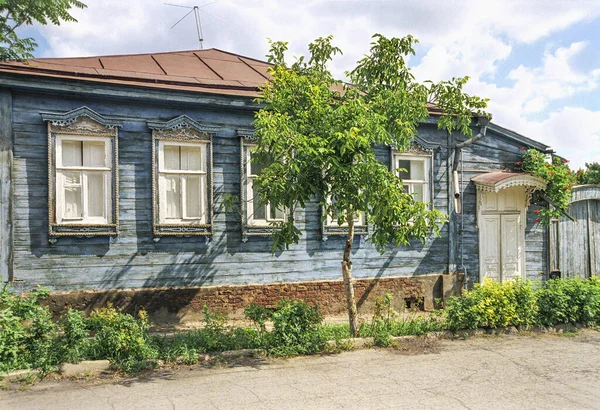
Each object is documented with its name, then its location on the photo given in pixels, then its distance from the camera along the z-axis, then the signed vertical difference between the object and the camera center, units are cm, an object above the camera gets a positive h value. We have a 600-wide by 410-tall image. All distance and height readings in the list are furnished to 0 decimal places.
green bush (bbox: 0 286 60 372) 669 -158
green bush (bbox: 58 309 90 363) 689 -164
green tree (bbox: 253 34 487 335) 744 +111
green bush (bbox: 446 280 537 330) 908 -172
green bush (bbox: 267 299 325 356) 783 -183
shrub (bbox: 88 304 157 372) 705 -180
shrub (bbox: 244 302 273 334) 804 -157
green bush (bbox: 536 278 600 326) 964 -176
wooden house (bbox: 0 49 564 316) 909 +30
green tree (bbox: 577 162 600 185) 2766 +192
